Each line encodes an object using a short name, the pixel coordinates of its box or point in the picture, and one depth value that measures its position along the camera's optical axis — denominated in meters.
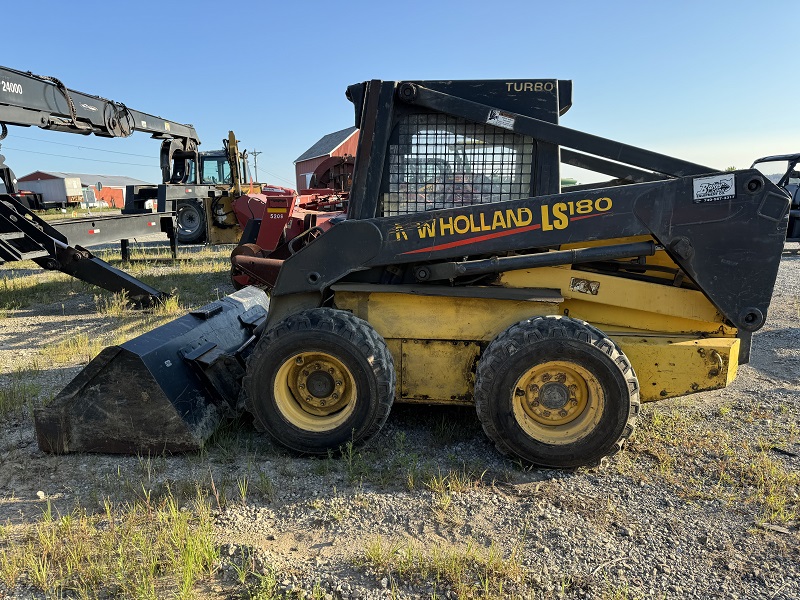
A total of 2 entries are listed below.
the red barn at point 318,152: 33.22
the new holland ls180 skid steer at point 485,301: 3.44
